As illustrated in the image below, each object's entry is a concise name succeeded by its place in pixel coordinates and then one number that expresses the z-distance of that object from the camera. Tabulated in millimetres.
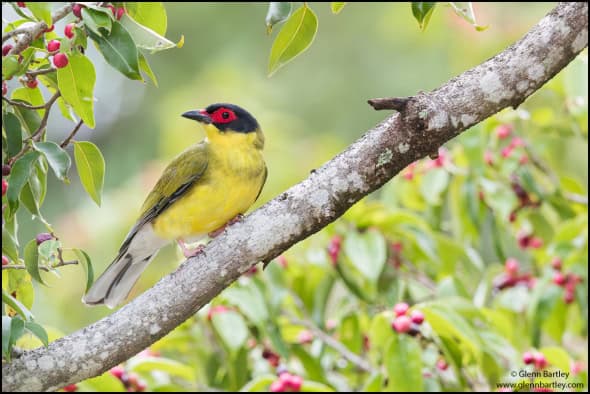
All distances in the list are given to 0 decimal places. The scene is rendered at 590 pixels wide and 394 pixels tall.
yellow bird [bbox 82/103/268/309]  8125
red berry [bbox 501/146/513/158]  8812
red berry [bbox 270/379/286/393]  7039
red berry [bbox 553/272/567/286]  8000
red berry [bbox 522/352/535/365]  7160
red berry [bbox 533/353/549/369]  7125
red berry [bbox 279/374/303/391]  6988
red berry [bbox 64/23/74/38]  5284
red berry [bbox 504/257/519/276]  9234
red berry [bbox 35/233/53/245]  5332
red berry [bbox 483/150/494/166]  9148
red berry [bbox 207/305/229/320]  7828
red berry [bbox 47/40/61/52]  5215
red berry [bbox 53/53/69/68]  5078
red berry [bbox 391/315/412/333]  6930
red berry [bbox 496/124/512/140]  8953
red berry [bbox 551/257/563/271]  8180
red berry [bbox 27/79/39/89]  5582
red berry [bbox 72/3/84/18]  5113
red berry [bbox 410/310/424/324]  6980
